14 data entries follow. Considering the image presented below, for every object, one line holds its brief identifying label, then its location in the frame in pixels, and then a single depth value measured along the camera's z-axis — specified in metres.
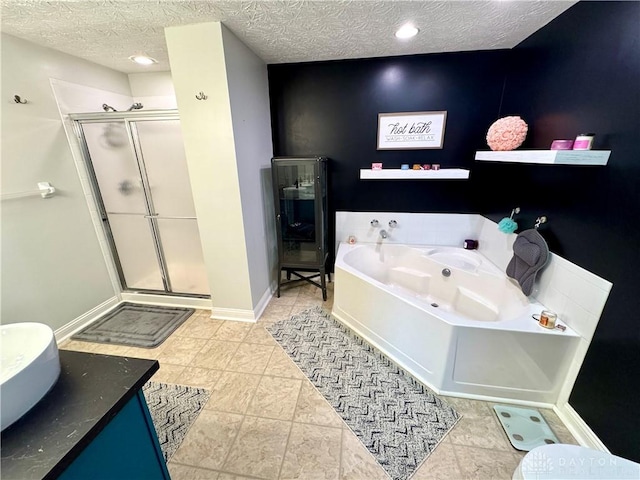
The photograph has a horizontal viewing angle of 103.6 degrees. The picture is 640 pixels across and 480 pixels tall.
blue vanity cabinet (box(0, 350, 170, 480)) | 0.57
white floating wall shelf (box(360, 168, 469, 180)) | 2.44
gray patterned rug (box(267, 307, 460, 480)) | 1.37
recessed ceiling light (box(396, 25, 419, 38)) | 1.83
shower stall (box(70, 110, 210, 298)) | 2.23
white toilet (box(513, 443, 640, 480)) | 0.89
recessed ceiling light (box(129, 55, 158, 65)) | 2.23
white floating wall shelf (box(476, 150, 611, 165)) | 1.30
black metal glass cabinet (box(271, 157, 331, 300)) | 2.43
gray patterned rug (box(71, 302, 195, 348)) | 2.18
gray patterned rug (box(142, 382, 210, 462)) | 1.43
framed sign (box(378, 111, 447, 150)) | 2.50
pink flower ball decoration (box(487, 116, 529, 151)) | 1.91
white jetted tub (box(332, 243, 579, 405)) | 1.51
